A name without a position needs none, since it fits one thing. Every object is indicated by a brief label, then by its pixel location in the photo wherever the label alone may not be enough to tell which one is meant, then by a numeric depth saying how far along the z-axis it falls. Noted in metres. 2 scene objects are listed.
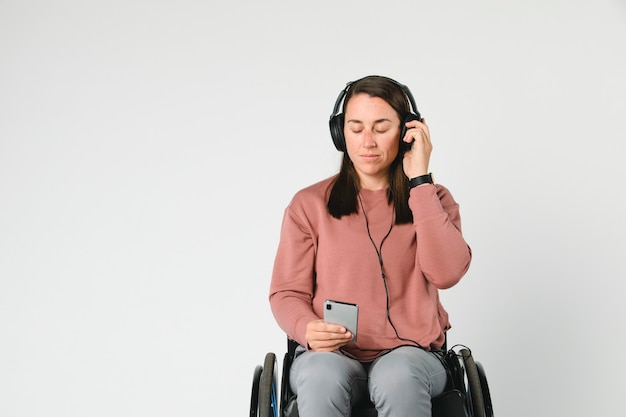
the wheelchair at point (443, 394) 2.20
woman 2.32
